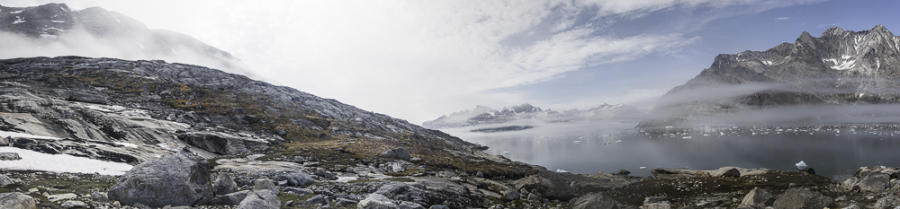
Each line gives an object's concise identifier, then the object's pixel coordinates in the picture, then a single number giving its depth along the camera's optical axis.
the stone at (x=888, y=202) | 20.79
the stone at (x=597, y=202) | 23.36
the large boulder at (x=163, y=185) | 13.72
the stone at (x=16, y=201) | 9.84
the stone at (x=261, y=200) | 13.55
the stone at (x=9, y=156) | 19.12
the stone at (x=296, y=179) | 24.14
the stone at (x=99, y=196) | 13.13
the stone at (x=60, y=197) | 12.32
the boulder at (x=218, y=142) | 44.81
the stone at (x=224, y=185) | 17.98
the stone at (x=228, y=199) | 14.87
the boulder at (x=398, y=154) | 50.97
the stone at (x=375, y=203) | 16.66
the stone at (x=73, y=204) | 11.52
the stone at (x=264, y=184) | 19.51
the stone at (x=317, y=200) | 17.84
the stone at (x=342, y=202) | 18.06
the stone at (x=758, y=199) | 24.17
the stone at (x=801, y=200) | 21.82
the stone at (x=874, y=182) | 27.91
